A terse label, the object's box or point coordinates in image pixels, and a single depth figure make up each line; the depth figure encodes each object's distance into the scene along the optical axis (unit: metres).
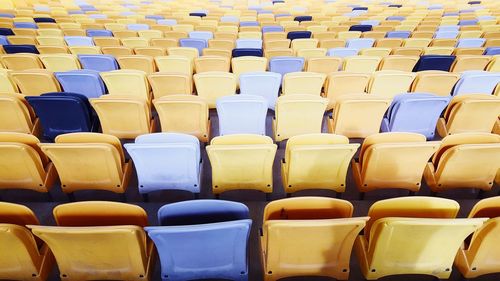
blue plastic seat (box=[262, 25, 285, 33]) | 8.16
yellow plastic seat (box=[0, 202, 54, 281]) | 2.02
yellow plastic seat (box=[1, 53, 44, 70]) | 5.07
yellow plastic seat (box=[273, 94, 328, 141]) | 3.56
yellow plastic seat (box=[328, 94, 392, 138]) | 3.59
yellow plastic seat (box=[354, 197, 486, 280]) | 1.94
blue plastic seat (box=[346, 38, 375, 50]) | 6.66
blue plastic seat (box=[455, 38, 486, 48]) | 6.74
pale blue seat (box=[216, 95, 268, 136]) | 3.50
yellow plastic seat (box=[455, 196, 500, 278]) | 2.12
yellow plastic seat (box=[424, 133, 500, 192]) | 2.73
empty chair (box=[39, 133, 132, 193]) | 2.70
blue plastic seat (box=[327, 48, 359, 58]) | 5.99
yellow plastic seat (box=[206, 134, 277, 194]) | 2.66
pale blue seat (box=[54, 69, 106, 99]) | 4.31
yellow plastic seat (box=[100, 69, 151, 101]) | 4.33
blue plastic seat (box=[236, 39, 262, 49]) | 6.59
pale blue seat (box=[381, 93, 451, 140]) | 3.58
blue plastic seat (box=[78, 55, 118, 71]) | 5.20
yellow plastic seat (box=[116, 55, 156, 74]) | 5.20
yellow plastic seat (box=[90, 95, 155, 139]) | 3.48
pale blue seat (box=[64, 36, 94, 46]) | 6.76
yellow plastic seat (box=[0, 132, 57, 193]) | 2.73
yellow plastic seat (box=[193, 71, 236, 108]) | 4.33
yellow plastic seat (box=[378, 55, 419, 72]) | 5.21
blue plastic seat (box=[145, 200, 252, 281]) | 1.89
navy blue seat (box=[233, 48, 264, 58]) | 6.03
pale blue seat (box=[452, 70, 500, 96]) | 4.37
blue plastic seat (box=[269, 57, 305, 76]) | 5.17
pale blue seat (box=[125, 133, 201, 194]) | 2.69
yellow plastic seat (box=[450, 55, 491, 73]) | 5.23
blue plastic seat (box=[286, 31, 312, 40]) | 7.74
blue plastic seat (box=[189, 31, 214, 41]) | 7.45
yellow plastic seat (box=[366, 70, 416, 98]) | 4.42
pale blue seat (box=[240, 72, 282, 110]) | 4.30
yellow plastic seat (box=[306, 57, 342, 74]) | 5.16
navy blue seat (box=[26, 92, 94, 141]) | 3.51
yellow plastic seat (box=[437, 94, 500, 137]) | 3.56
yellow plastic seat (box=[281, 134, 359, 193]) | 2.69
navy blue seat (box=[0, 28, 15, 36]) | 7.44
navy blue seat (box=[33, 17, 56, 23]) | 9.10
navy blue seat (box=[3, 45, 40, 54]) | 5.95
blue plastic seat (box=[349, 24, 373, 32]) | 8.42
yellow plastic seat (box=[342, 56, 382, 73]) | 5.17
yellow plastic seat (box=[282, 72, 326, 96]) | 4.32
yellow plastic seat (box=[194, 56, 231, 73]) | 5.19
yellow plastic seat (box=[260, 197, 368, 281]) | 1.92
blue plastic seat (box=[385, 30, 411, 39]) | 7.51
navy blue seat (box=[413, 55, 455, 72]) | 5.40
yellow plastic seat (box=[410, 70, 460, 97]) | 4.39
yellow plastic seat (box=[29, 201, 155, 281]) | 1.93
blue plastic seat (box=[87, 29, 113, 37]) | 7.39
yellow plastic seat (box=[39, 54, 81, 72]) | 5.13
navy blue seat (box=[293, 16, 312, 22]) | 10.22
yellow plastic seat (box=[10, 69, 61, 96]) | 4.27
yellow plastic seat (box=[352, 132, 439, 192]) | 2.73
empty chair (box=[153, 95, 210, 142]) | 3.49
